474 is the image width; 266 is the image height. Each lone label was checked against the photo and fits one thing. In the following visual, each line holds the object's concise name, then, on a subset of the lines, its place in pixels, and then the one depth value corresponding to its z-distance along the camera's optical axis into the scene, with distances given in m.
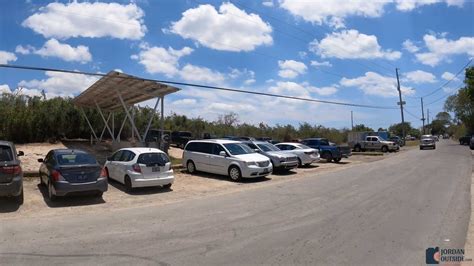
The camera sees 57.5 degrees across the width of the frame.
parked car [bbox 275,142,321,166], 26.72
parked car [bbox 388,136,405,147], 61.50
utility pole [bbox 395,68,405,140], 64.50
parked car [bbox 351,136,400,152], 48.38
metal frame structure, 24.73
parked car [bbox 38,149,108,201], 12.87
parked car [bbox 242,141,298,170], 22.66
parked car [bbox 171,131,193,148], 43.31
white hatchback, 15.49
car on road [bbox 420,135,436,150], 54.59
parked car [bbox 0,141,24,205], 11.66
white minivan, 19.23
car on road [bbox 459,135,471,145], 73.25
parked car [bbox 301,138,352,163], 31.58
